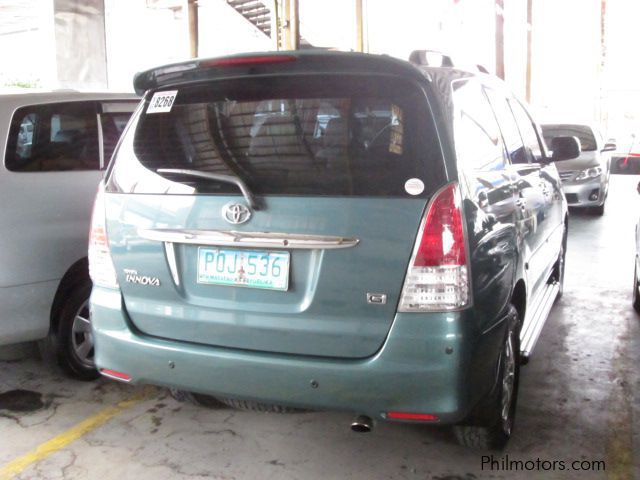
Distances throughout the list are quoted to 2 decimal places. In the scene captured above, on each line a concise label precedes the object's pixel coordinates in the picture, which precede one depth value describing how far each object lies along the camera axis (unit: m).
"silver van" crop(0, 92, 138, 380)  3.87
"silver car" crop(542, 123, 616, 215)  10.85
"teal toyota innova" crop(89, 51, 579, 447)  2.56
